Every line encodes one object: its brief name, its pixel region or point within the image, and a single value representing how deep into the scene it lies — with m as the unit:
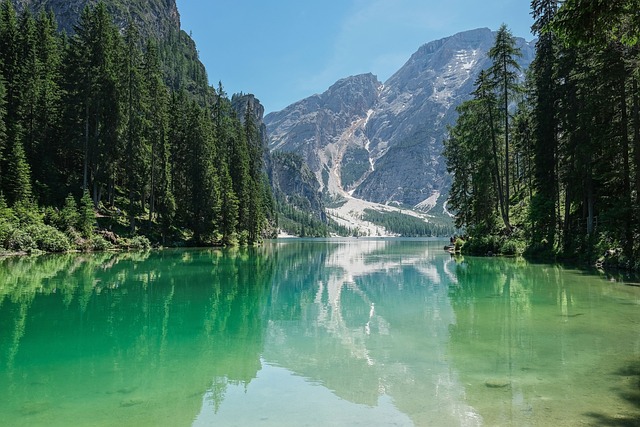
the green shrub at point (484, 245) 39.12
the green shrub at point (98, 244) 40.84
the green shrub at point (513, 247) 36.81
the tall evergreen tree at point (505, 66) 37.56
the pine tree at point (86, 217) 40.53
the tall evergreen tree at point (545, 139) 33.88
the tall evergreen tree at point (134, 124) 50.09
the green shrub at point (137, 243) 45.56
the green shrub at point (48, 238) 36.09
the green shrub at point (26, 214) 36.56
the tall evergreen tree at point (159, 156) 53.38
